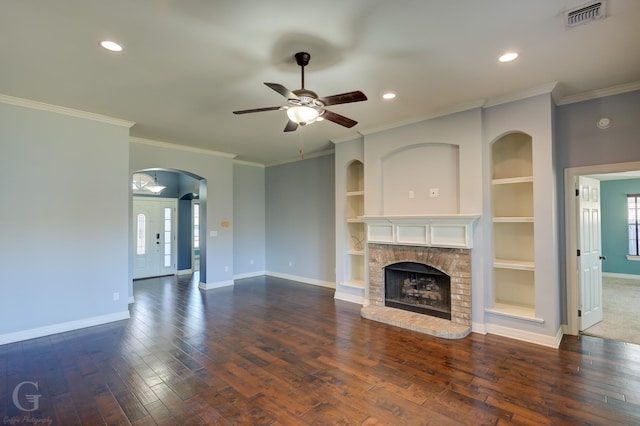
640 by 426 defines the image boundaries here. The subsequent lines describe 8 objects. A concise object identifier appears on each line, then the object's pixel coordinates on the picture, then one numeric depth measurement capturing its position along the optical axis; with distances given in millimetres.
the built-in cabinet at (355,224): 6114
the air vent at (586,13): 2307
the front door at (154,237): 8320
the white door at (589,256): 4109
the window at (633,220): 7875
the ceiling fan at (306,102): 2684
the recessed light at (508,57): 2982
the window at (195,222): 9284
